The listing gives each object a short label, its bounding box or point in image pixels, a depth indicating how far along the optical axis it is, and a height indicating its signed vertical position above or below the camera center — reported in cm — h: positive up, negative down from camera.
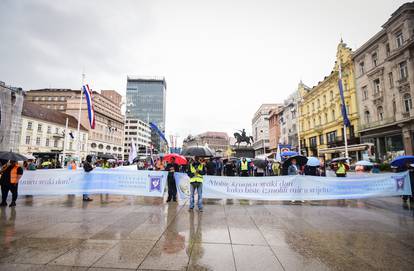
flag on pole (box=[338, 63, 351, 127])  2234 +515
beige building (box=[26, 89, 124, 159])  6650 +1597
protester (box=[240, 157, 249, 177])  1420 -23
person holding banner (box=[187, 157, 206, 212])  793 -49
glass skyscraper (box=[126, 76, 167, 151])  14388 +4284
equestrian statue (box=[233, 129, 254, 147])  5223 +602
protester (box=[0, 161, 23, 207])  838 -65
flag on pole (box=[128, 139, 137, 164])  1975 +91
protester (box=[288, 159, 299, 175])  1028 -26
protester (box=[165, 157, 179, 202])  947 -85
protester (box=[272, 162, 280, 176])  1869 -47
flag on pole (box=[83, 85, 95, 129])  1915 +515
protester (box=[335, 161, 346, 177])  1155 -39
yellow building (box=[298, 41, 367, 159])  3578 +913
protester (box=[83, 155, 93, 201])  970 -22
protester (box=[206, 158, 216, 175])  1269 -27
